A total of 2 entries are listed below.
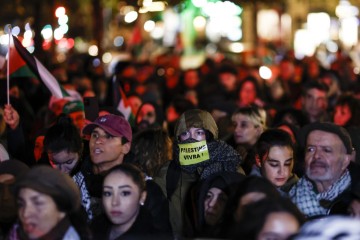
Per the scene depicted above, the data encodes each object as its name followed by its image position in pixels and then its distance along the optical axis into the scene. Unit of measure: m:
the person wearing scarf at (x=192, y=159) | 8.97
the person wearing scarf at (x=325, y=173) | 8.26
